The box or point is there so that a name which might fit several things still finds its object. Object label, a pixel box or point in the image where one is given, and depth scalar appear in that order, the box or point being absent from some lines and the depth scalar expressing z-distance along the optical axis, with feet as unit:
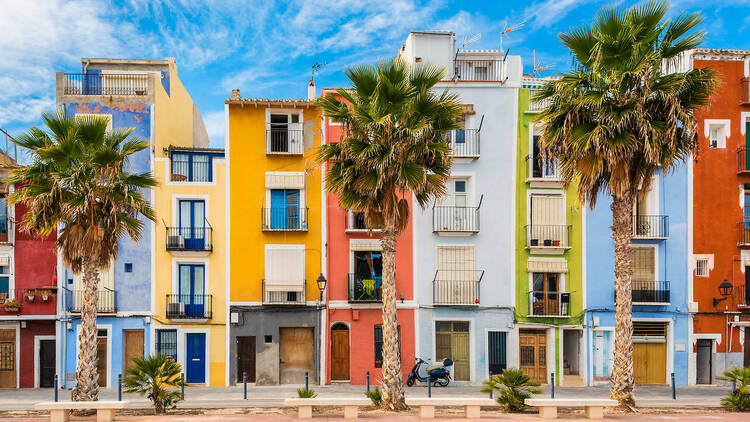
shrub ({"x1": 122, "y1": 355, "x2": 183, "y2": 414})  54.96
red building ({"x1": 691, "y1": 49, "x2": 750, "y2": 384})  84.28
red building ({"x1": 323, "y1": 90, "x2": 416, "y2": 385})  82.79
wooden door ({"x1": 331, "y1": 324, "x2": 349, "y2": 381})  83.66
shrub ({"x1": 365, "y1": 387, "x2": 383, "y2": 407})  57.31
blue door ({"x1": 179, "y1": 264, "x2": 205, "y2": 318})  83.66
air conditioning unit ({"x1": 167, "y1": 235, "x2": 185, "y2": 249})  82.79
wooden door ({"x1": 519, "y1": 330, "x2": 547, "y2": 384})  84.58
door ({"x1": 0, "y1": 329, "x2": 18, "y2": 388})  82.74
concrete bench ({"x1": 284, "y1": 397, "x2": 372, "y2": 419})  51.03
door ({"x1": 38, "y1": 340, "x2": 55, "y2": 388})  83.30
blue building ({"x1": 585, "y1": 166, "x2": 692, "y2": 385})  83.76
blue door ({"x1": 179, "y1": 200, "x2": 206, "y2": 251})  84.28
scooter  79.87
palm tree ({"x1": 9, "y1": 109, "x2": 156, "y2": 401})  57.72
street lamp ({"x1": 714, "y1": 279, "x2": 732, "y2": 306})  84.02
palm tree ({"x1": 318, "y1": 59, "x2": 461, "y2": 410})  56.90
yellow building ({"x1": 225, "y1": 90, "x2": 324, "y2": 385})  83.25
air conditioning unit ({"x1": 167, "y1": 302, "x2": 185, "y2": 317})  82.58
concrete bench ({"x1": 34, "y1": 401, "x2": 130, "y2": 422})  50.96
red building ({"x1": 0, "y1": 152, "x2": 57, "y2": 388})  82.79
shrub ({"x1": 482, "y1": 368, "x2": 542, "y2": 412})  56.70
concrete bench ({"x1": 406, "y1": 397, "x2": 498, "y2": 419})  51.49
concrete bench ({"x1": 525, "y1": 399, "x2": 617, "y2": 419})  51.93
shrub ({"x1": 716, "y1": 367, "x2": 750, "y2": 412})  58.90
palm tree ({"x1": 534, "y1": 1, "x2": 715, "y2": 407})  55.72
